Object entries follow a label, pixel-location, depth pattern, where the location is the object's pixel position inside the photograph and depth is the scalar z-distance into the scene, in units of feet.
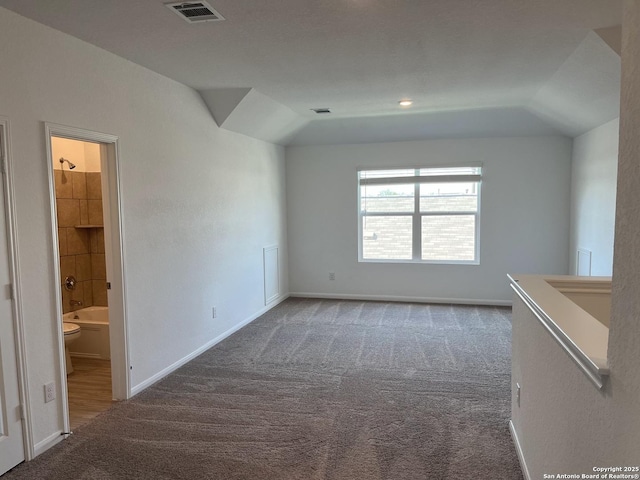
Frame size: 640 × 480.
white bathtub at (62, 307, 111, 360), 13.67
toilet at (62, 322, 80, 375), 12.24
